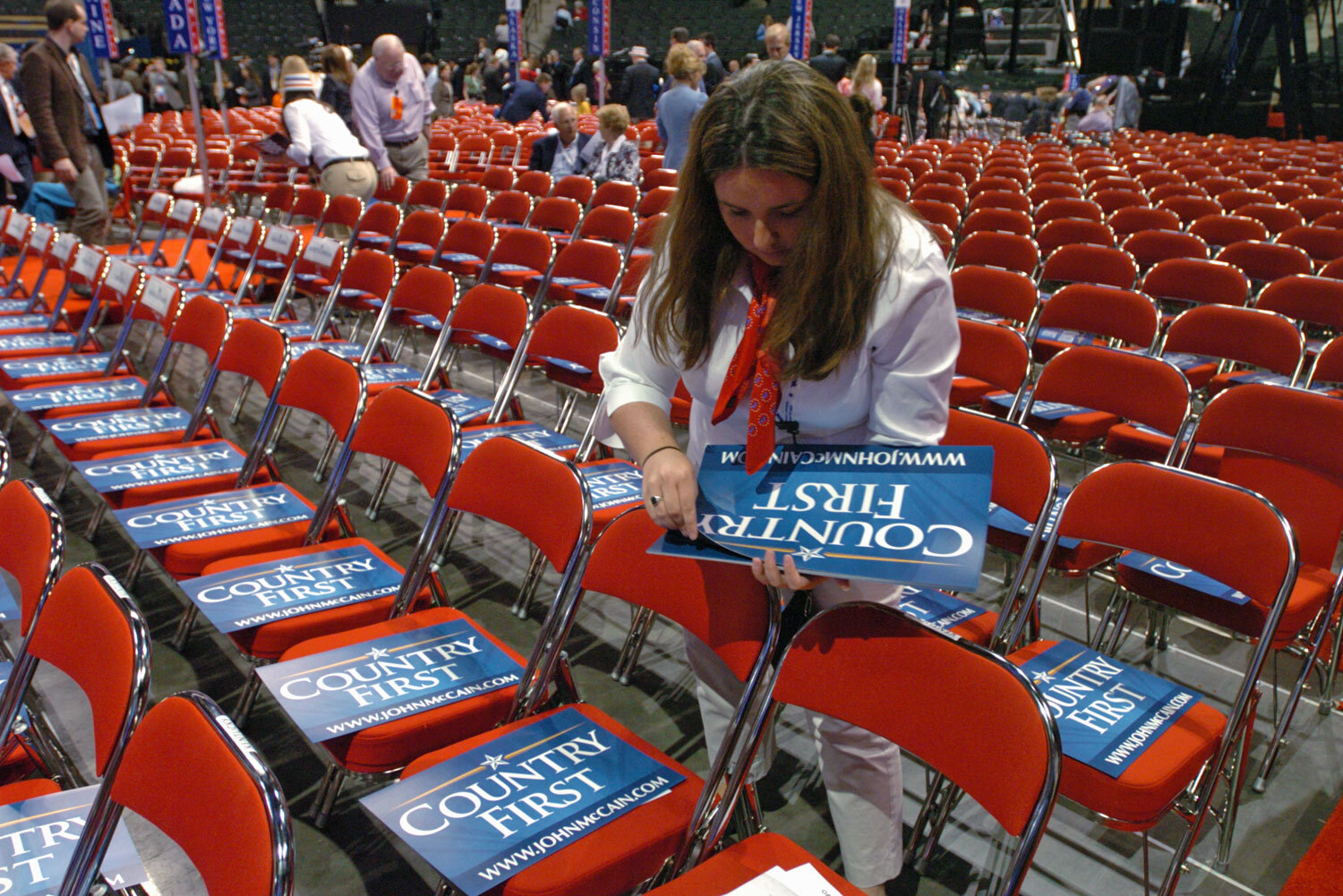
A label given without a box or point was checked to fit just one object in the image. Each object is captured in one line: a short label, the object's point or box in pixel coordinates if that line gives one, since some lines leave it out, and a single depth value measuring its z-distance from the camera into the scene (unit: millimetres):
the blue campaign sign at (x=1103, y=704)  1713
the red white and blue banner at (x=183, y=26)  6664
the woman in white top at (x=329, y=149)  6512
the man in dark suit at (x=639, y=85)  11055
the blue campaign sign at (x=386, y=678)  1760
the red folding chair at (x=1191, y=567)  1660
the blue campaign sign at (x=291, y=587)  2094
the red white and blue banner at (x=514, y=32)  16656
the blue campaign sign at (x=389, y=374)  3713
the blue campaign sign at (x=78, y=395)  3453
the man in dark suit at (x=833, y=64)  11742
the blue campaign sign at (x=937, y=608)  2191
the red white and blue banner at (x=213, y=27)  7273
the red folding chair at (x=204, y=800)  1132
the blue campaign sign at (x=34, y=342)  4301
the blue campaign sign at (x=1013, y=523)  2467
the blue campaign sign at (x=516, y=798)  1428
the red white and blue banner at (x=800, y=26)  10906
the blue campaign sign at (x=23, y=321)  4844
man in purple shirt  6676
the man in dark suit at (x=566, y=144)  7504
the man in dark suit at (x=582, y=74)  15359
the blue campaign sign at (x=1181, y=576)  2242
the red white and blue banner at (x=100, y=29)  12984
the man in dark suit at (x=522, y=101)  11125
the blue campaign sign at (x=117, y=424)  3185
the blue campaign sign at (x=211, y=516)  2475
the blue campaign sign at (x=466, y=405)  3449
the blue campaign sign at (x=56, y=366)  3826
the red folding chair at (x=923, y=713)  1229
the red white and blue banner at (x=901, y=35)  13258
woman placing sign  1260
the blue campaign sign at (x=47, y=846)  1433
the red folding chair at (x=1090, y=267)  4754
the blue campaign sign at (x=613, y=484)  2664
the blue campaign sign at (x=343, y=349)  4051
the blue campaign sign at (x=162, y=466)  2799
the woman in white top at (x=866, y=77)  8781
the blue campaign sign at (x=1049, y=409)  3322
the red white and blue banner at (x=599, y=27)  10898
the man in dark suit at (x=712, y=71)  10344
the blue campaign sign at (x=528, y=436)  3062
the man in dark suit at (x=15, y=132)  6367
